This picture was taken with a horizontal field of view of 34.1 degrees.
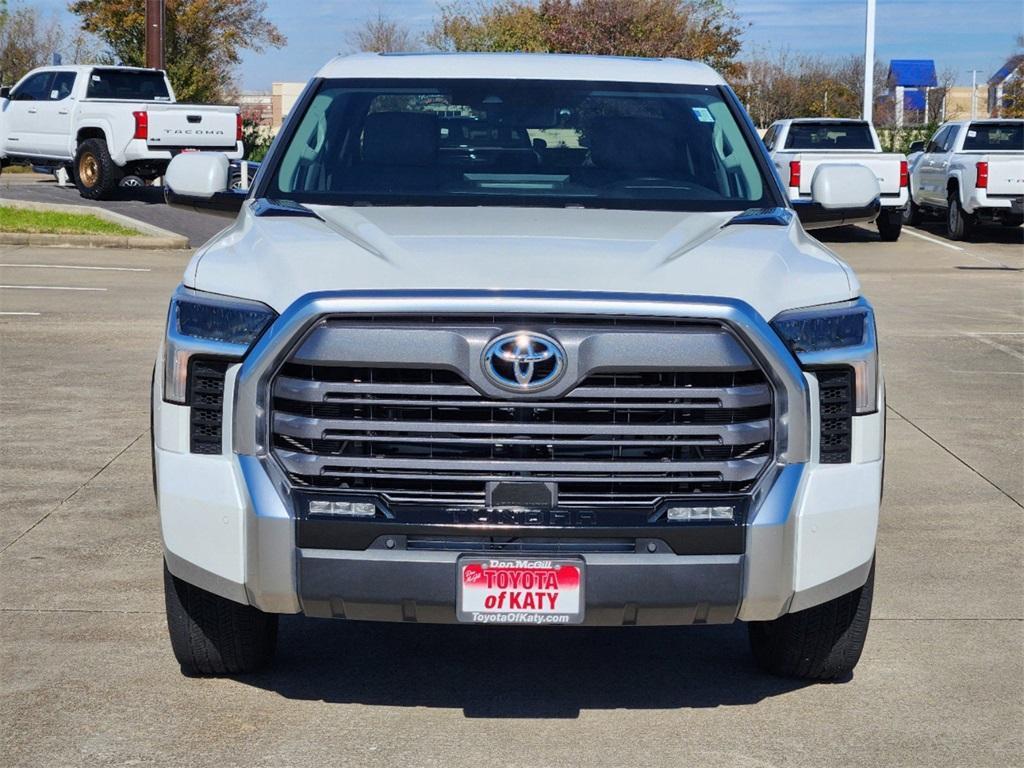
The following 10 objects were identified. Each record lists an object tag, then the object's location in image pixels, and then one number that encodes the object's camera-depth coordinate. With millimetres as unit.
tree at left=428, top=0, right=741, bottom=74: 46844
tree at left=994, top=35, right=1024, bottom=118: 45531
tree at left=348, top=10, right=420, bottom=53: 61438
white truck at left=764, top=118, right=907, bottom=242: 22688
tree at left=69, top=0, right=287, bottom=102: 41062
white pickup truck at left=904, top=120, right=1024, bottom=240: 22312
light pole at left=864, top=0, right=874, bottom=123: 35234
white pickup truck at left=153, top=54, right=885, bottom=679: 4180
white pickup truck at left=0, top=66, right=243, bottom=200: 24297
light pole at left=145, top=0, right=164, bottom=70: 27469
